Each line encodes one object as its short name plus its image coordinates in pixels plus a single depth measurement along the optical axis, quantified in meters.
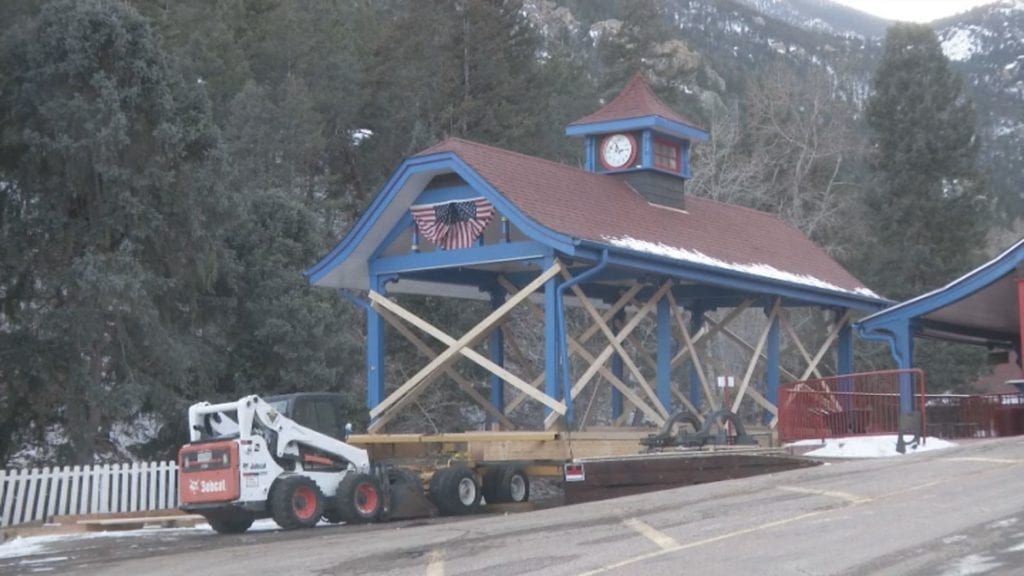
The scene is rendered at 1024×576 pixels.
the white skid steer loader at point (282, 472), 19.33
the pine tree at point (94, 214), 25.42
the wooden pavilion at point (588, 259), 22.00
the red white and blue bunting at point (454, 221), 22.80
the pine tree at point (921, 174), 49.69
